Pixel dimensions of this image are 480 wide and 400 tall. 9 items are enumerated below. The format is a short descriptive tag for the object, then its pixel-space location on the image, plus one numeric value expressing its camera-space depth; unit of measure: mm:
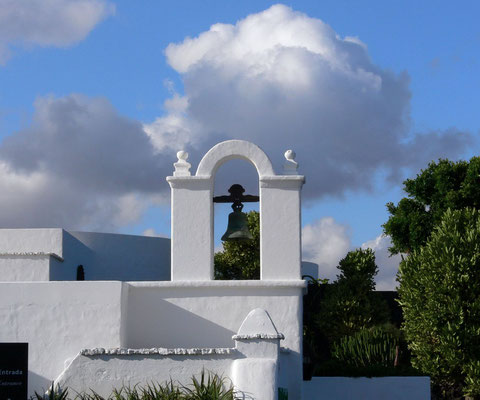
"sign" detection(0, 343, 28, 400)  13797
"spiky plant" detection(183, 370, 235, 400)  12523
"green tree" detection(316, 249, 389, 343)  22062
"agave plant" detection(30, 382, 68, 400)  13008
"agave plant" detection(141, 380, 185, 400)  12680
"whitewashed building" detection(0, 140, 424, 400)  14125
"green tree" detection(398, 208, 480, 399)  19781
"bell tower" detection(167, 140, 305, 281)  14602
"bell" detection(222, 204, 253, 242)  15266
